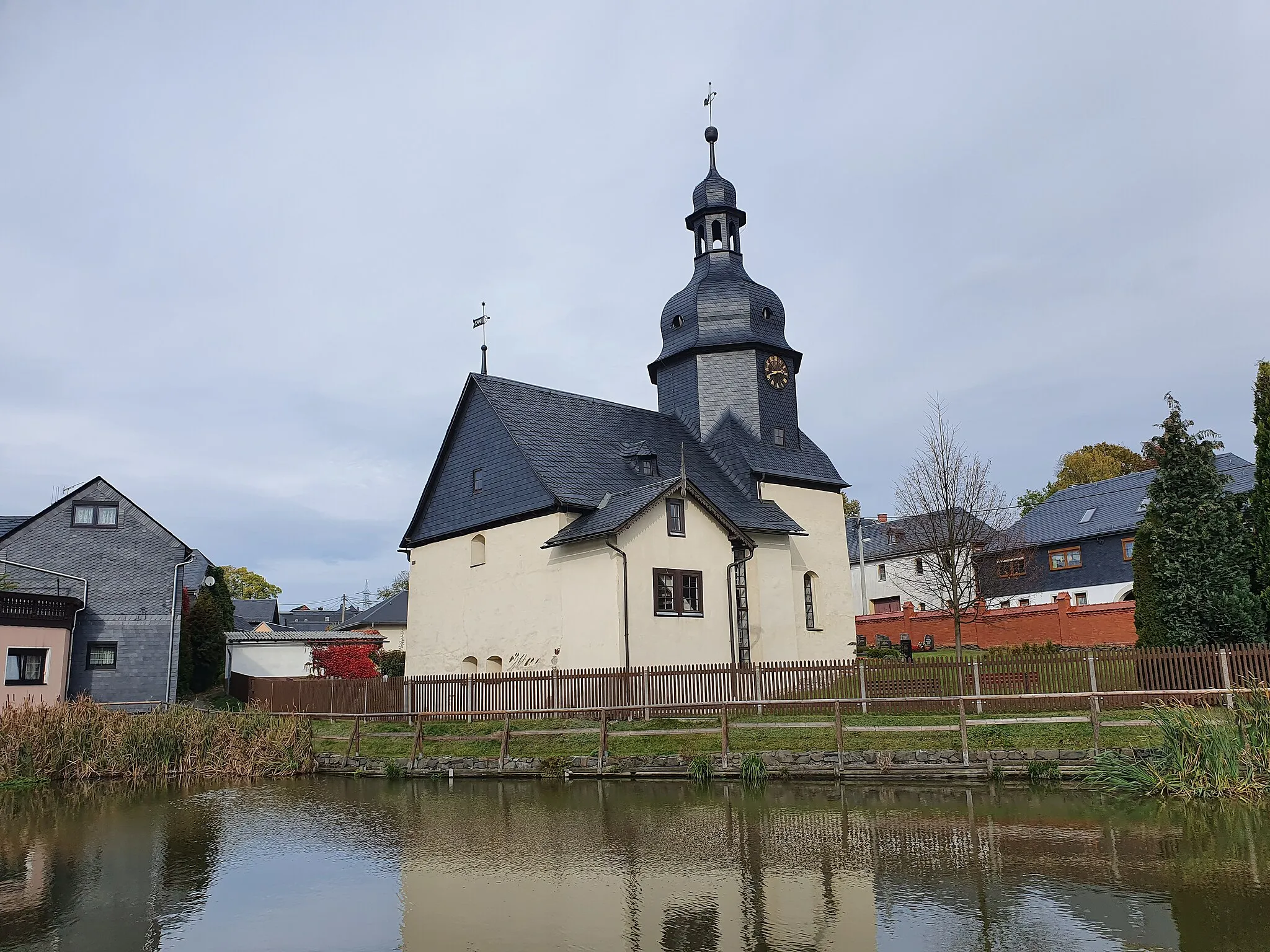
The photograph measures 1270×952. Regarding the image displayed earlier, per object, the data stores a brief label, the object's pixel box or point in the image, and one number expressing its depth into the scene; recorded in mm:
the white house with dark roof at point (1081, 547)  43656
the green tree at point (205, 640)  36500
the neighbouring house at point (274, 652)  44188
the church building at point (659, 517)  24875
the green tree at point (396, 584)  100912
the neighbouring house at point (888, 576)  54250
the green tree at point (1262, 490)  19000
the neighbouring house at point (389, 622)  54344
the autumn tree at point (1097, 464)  59094
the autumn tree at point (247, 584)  92688
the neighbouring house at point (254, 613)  66188
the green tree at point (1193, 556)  19359
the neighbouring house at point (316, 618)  86312
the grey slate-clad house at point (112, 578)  31062
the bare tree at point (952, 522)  30812
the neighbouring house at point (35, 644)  26969
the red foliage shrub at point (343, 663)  35031
